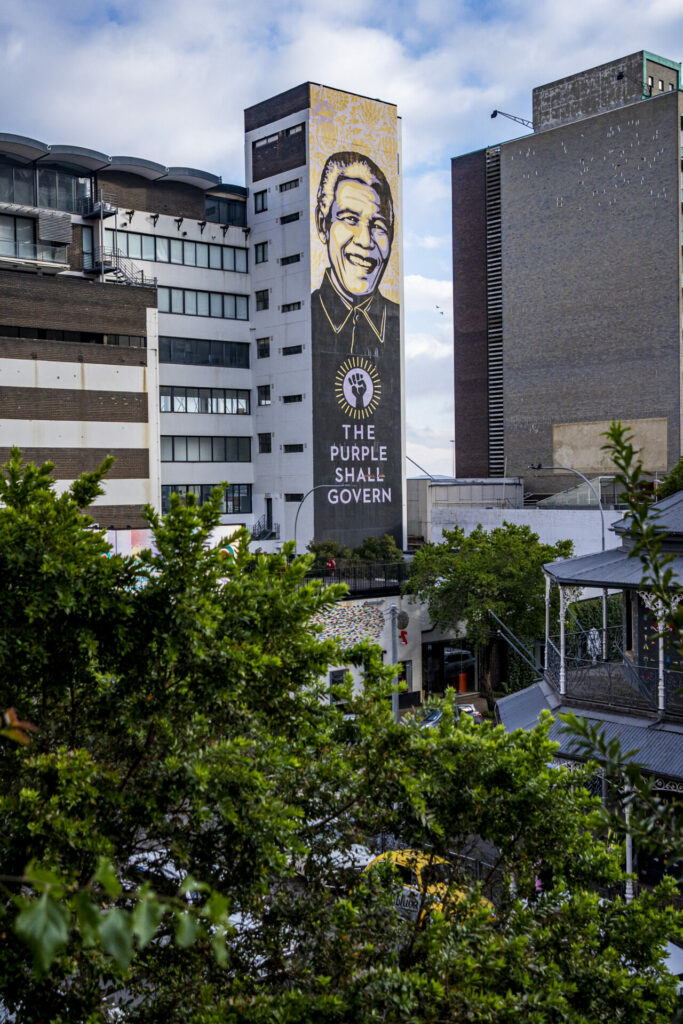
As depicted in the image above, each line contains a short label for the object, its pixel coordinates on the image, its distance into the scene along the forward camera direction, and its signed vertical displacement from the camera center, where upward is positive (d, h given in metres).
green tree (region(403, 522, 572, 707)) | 40.34 -4.10
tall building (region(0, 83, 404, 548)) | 59.69 +13.25
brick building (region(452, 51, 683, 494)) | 67.81 +15.51
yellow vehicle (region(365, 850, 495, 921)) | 11.45 -4.78
